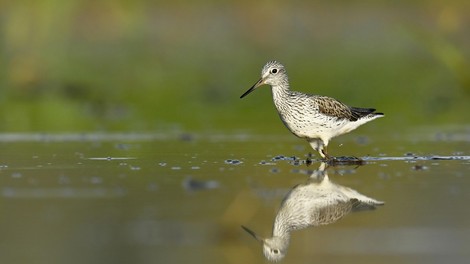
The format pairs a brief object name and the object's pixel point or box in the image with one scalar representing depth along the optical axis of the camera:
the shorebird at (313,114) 12.98
